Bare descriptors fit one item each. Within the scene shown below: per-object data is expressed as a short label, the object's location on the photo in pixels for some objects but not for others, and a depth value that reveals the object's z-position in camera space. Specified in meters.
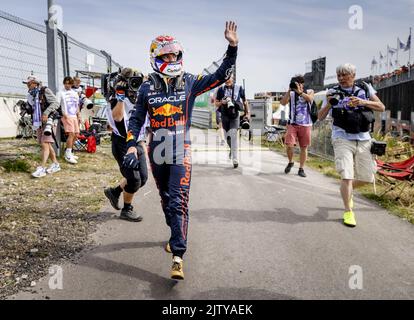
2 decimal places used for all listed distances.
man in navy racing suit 3.84
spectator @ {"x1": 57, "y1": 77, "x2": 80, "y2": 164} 9.78
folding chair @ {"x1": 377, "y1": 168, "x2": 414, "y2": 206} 6.03
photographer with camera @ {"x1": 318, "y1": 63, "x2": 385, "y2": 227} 5.34
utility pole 9.92
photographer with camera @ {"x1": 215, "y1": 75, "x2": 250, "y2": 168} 9.59
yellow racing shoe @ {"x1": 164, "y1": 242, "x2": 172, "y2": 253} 4.27
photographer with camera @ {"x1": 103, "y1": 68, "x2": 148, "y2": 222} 4.91
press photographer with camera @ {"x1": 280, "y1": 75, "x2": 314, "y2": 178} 8.52
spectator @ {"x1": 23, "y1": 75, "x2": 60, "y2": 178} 8.16
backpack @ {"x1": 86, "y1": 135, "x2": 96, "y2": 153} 11.50
